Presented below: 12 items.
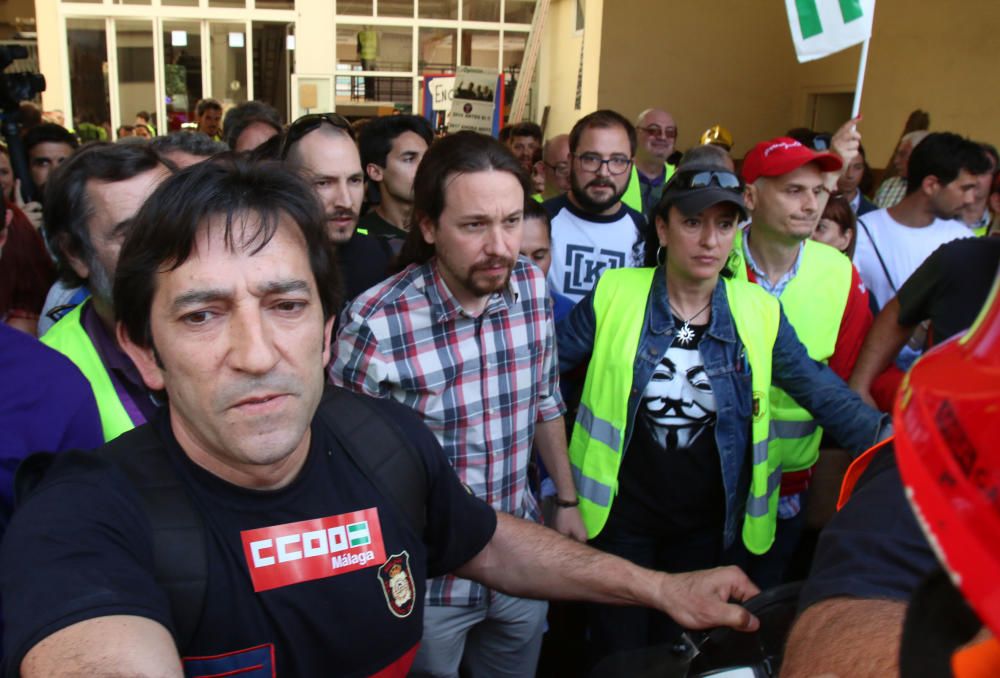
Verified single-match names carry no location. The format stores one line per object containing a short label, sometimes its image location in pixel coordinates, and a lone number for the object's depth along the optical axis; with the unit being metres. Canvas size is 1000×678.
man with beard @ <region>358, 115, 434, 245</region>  4.13
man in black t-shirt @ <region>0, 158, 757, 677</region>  1.12
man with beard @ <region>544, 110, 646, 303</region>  3.96
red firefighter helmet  0.47
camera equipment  4.67
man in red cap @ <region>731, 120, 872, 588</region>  3.00
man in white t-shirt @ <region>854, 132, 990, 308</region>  4.20
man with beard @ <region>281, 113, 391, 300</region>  3.15
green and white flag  3.80
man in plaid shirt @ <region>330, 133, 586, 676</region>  2.38
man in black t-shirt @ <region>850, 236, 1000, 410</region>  2.50
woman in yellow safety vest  2.64
